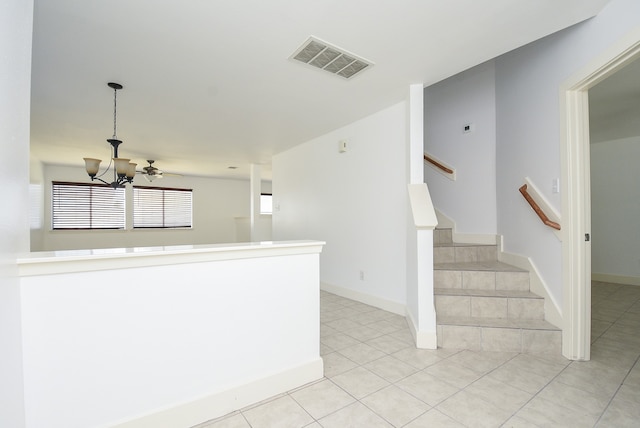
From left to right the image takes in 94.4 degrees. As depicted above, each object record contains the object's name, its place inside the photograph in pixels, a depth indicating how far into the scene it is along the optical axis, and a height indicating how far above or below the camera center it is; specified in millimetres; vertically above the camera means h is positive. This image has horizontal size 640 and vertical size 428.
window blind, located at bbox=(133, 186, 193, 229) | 7352 +258
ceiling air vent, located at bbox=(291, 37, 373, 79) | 2105 +1220
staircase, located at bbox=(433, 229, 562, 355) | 2330 -821
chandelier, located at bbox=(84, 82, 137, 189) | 3234 +562
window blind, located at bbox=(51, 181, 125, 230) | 6473 +251
